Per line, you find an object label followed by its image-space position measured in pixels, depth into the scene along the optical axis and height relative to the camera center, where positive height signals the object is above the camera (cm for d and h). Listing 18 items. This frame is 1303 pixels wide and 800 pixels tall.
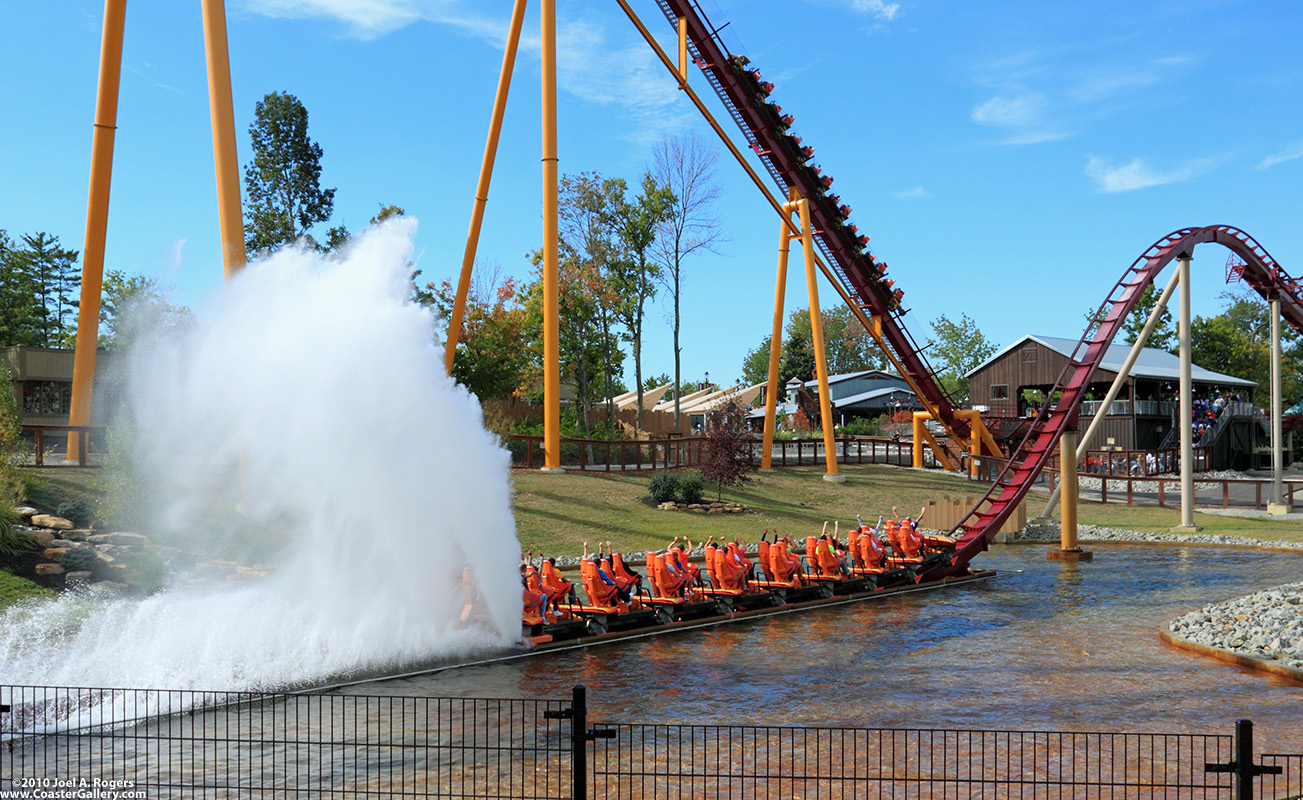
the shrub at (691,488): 3114 -141
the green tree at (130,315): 3741 +585
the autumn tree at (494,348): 4462 +461
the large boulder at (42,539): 1758 -174
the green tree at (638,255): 4844 +954
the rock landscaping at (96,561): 1667 -212
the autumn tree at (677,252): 5047 +1002
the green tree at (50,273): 6712 +1196
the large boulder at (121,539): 1822 -181
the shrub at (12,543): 1695 -178
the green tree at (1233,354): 7812 +731
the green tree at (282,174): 4634 +1299
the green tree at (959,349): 10181 +1004
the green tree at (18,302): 6050 +915
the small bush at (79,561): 1698 -206
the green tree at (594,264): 4928 +931
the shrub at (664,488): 3100 -141
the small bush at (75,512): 1916 -138
